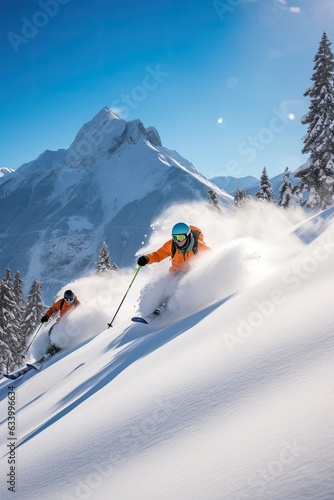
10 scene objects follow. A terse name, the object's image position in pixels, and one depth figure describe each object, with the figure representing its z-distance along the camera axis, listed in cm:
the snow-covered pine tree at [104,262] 3142
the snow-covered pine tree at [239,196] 3534
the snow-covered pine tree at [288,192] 2703
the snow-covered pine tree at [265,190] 3129
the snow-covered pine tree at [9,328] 2798
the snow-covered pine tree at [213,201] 3559
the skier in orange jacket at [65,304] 1044
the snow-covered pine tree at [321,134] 1947
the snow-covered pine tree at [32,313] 3234
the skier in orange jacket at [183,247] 695
